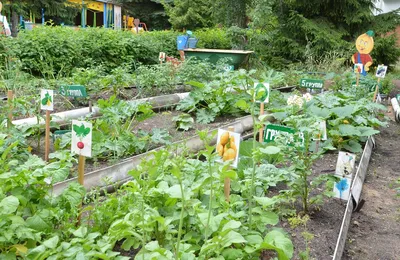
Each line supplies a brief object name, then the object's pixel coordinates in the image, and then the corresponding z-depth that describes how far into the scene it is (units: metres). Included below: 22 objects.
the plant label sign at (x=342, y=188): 3.26
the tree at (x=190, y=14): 22.56
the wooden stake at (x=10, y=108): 3.80
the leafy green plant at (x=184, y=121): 5.19
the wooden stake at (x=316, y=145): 4.12
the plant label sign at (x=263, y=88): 3.72
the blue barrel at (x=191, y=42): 14.49
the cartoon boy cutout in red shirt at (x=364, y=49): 7.42
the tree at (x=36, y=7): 14.24
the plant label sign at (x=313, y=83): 6.20
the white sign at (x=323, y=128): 4.08
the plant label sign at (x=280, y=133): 3.23
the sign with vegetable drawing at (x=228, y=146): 2.50
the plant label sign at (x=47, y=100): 3.46
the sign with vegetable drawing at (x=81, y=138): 2.54
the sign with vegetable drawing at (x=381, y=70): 6.98
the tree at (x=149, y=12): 27.17
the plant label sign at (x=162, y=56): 8.30
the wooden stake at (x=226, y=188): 2.47
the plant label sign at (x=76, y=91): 4.94
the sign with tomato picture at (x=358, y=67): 7.27
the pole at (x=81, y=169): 2.51
